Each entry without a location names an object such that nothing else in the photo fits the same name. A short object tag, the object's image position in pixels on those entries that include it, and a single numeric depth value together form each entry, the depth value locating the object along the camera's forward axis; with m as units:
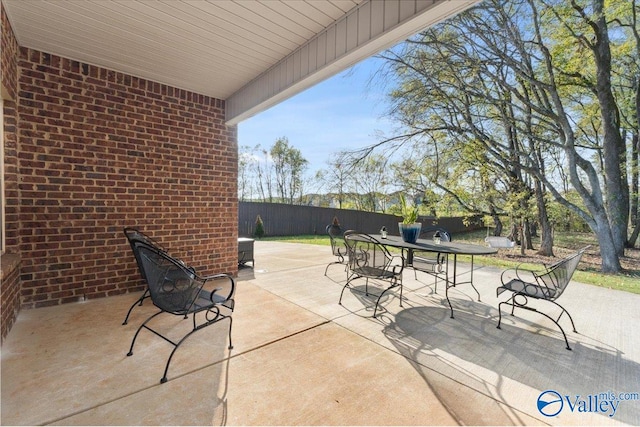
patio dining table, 3.07
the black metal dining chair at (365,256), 3.45
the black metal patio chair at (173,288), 2.07
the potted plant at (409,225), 3.62
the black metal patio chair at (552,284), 2.64
